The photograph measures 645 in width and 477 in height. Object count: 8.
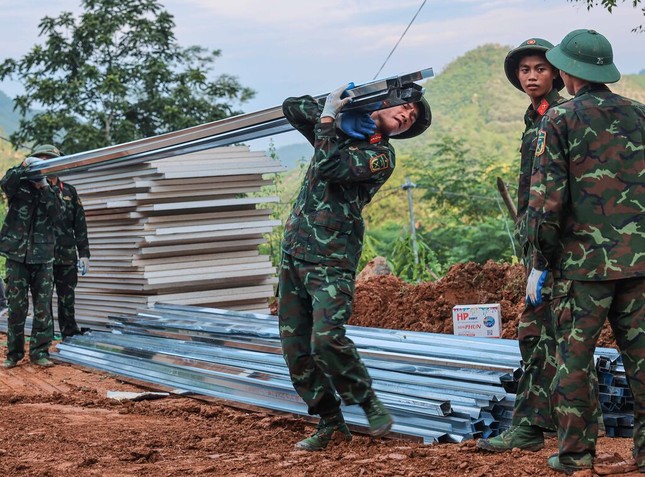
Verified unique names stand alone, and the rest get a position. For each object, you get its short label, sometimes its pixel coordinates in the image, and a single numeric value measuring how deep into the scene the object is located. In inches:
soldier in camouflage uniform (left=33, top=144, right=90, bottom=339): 431.8
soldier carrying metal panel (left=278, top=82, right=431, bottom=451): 209.2
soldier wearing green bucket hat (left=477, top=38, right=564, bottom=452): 201.3
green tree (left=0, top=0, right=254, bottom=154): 959.0
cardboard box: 332.5
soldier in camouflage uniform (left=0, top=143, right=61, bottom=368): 387.9
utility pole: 551.2
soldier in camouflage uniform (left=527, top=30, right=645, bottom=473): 175.0
